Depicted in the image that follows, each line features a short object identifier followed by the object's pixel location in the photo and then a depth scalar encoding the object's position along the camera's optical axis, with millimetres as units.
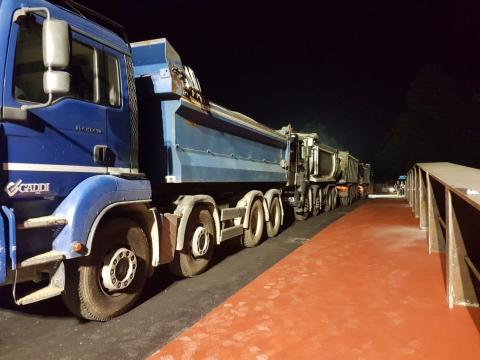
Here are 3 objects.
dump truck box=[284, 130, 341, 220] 12391
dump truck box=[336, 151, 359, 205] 19766
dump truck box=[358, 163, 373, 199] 27084
